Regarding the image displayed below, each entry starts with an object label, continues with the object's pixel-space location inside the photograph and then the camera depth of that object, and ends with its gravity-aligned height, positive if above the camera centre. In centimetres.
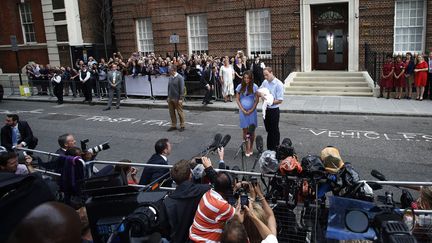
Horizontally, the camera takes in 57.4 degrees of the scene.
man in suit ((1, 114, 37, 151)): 842 -146
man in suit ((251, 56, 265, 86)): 1753 -87
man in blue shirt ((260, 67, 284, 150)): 894 -134
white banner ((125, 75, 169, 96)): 1880 -128
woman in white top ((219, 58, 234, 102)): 1720 -108
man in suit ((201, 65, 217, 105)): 1709 -112
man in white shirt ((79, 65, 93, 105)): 1972 -109
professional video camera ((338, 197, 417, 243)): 281 -140
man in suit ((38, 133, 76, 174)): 645 -143
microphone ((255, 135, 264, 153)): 521 -120
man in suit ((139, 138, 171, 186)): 543 -150
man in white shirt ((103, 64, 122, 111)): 1772 -98
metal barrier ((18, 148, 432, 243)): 387 -173
